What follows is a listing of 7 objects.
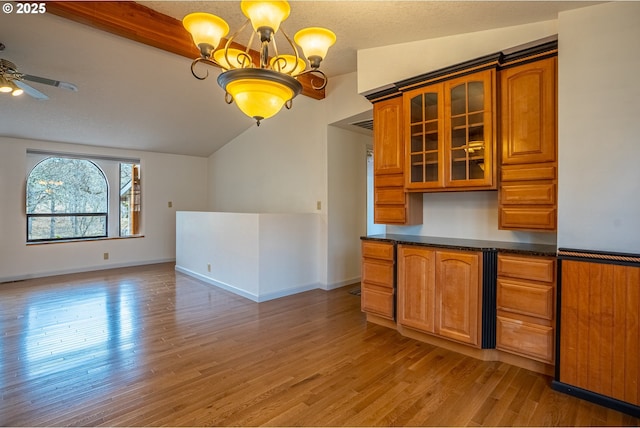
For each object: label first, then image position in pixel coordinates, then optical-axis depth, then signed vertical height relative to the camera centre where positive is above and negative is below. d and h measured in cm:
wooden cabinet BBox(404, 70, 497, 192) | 254 +68
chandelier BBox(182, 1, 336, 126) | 170 +94
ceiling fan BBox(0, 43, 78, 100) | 267 +112
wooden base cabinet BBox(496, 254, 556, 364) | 223 -68
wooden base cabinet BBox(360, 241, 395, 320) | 310 -67
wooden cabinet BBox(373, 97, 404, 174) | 313 +76
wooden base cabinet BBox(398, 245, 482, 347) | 254 -67
